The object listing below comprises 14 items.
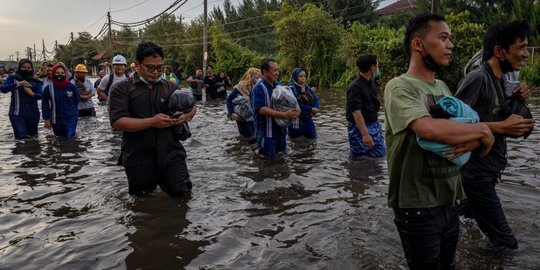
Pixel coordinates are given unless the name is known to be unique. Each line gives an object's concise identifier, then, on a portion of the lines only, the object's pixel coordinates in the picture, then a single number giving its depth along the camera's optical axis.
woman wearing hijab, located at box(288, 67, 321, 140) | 8.31
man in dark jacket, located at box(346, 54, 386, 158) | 6.30
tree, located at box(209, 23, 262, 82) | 40.97
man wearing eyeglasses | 4.73
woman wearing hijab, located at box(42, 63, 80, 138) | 9.35
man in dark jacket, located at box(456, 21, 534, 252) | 3.44
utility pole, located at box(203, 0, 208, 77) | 29.85
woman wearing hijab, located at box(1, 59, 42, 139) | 9.55
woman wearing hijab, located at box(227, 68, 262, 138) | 9.19
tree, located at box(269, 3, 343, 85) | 29.09
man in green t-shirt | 2.51
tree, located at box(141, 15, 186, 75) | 55.85
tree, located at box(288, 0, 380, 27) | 43.16
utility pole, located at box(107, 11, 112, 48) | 54.42
